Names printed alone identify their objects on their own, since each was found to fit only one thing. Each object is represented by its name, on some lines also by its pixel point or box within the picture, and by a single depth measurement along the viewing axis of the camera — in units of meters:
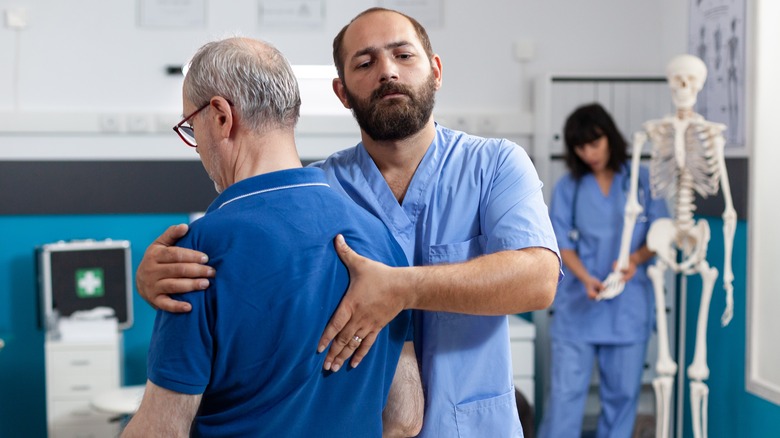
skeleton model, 3.47
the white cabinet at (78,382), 3.97
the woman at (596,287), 3.99
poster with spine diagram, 3.72
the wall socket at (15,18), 4.29
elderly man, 1.13
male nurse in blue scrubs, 1.37
